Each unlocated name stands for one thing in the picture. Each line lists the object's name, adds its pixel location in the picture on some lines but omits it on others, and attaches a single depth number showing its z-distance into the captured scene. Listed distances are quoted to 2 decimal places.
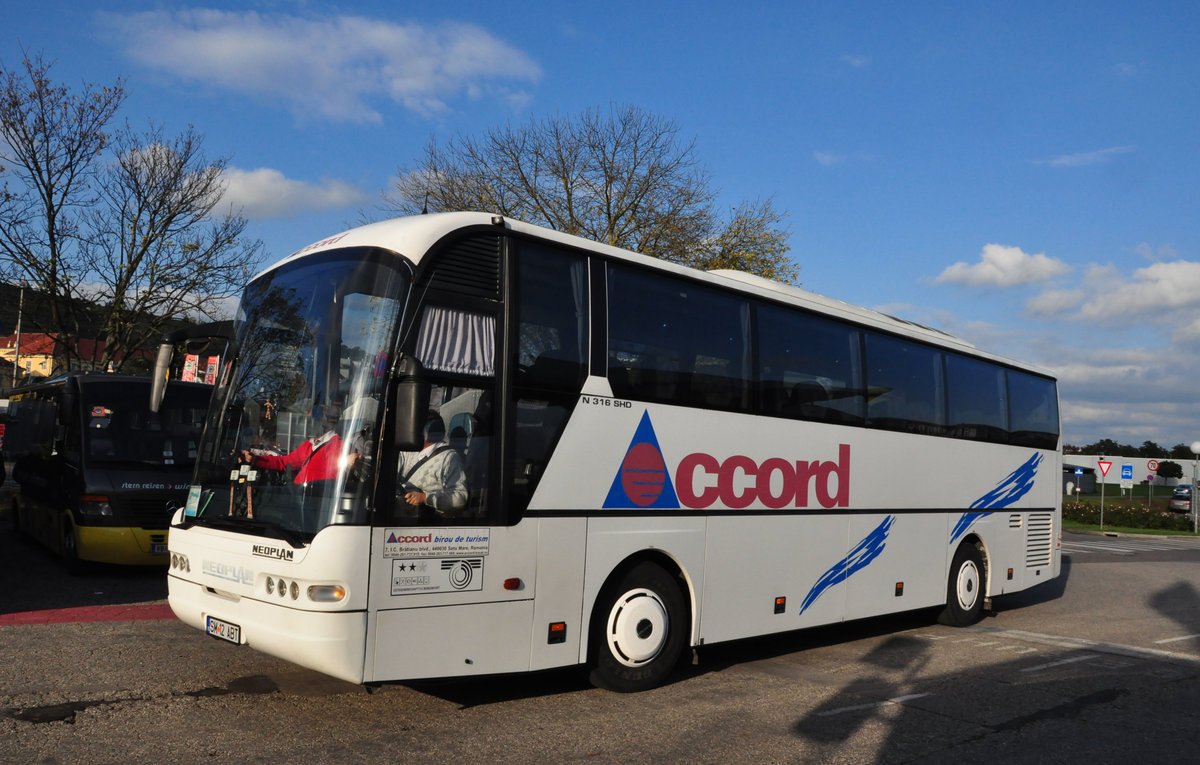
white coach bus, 5.93
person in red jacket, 5.91
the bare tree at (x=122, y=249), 21.14
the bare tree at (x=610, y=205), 28.02
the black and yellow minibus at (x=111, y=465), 12.03
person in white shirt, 6.04
